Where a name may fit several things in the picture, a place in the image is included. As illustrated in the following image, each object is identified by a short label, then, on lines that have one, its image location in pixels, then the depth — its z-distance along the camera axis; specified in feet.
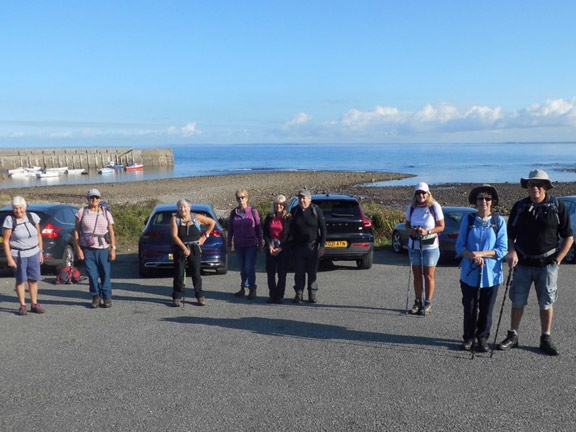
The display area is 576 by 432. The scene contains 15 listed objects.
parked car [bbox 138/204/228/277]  36.40
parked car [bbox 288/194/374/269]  38.24
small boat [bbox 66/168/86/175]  274.36
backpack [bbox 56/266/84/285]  35.22
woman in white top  25.84
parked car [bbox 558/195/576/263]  39.81
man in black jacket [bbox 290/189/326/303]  29.37
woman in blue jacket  20.62
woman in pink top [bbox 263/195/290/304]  29.53
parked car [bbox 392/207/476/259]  42.57
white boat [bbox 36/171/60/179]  235.81
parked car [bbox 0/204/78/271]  37.52
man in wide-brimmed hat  19.99
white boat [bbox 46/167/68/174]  261.40
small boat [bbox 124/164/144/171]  287.24
